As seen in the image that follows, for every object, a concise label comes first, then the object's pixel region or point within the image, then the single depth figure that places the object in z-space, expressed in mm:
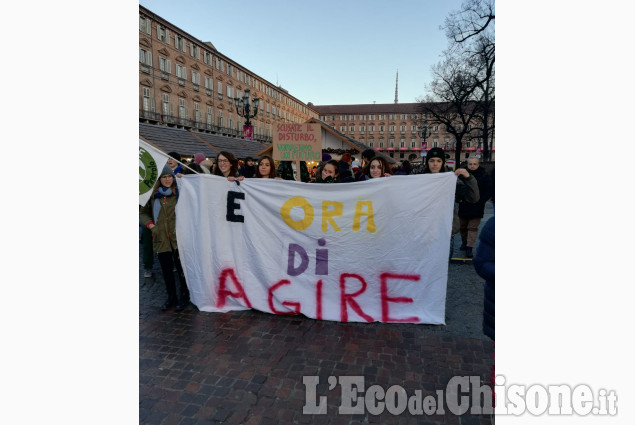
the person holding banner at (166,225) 4332
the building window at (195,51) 42156
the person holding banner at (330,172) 4605
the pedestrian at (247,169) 6200
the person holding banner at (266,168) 4688
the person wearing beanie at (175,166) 6293
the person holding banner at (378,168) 4406
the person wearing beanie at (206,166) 6572
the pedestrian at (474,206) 6117
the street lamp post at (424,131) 27438
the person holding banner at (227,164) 4898
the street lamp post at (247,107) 17016
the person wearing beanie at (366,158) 4895
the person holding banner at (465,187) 3759
